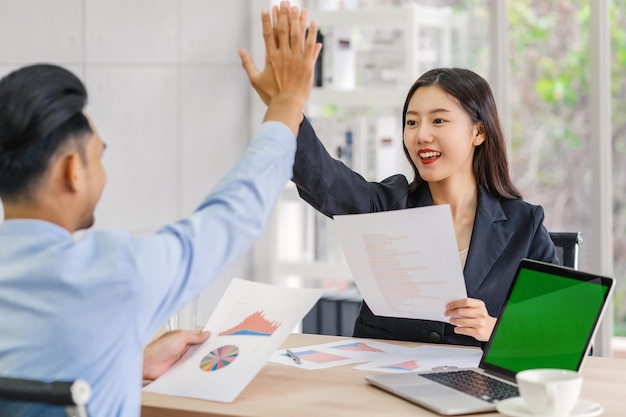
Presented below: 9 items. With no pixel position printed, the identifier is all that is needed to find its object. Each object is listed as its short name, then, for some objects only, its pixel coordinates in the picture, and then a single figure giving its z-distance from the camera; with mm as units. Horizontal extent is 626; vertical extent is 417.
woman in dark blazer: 3033
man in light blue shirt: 2178
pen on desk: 2782
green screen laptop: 2469
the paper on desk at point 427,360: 2722
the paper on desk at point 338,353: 2778
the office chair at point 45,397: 2078
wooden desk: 2458
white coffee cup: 2329
